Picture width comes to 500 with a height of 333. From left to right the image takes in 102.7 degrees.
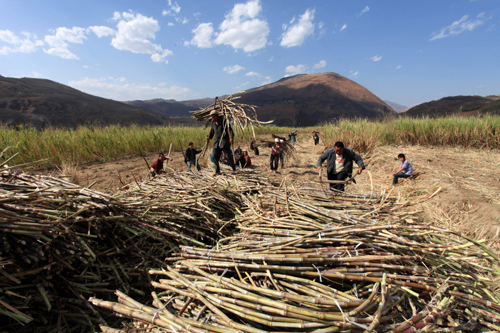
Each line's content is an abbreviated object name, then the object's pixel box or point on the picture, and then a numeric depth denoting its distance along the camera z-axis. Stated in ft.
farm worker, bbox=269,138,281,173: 25.08
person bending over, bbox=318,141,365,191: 13.26
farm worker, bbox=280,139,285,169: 25.34
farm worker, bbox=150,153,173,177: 16.95
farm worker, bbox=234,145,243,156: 21.83
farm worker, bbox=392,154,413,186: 18.35
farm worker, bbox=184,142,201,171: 20.82
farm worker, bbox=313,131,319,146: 48.32
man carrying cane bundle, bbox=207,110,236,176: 14.29
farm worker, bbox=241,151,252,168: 24.02
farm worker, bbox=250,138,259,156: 29.59
